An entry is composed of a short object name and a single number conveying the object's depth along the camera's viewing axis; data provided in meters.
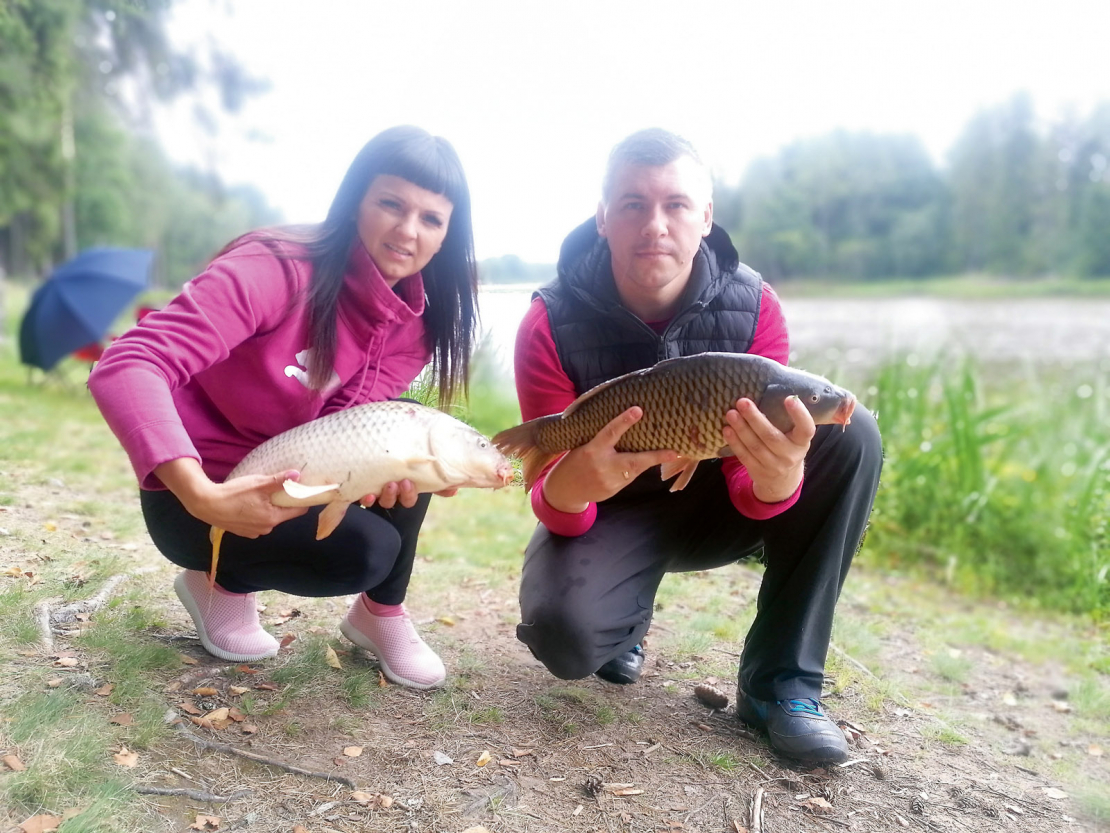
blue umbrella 4.87
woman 1.52
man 1.61
